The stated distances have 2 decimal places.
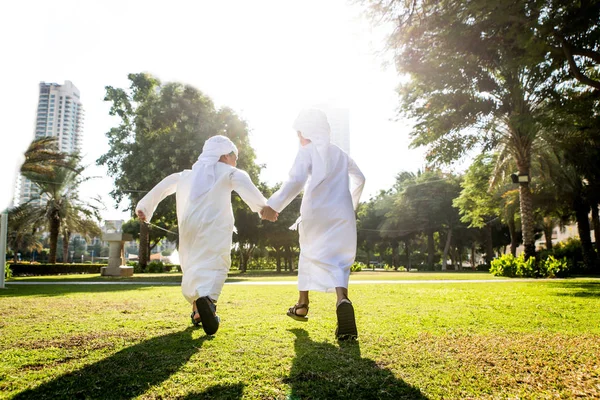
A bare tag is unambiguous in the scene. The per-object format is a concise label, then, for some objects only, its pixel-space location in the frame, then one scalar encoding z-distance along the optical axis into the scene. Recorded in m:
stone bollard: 19.48
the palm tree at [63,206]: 29.14
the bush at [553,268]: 16.40
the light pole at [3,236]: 9.61
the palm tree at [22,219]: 31.56
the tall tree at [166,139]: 18.00
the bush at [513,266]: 16.32
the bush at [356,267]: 37.88
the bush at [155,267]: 28.17
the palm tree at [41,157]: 17.72
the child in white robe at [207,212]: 4.12
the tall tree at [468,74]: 6.97
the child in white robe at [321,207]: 4.00
